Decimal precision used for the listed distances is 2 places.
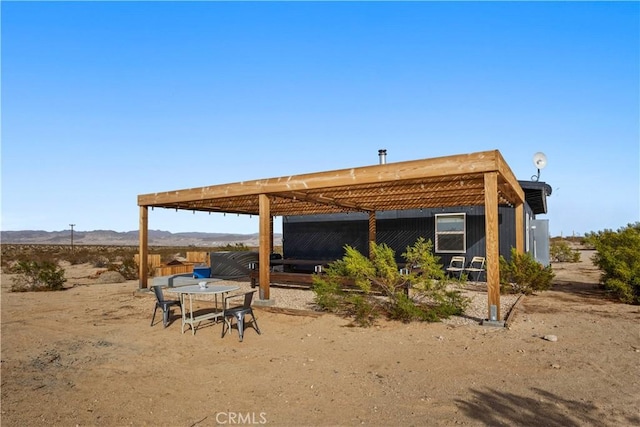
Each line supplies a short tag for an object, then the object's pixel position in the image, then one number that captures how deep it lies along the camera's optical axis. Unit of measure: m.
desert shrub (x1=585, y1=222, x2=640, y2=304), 7.84
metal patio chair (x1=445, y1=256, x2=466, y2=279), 12.20
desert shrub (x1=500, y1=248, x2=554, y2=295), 9.14
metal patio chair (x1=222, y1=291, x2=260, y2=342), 5.62
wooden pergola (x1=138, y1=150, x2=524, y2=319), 5.95
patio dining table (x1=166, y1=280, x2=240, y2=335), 5.97
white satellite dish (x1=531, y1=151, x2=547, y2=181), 12.56
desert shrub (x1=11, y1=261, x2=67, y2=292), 11.81
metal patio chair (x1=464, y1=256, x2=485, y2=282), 12.19
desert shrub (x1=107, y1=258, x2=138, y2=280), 15.27
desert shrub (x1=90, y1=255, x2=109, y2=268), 22.58
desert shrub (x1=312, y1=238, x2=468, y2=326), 6.32
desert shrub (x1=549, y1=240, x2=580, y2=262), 21.29
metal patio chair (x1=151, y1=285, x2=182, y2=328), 6.35
